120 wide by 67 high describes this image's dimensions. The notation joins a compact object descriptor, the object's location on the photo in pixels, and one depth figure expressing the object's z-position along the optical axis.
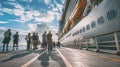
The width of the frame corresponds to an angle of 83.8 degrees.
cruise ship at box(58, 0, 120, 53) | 3.05
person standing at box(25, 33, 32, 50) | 8.62
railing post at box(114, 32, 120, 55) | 2.89
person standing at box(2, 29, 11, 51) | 6.95
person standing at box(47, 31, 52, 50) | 6.32
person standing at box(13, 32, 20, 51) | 7.93
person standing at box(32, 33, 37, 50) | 8.44
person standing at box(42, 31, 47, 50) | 7.20
